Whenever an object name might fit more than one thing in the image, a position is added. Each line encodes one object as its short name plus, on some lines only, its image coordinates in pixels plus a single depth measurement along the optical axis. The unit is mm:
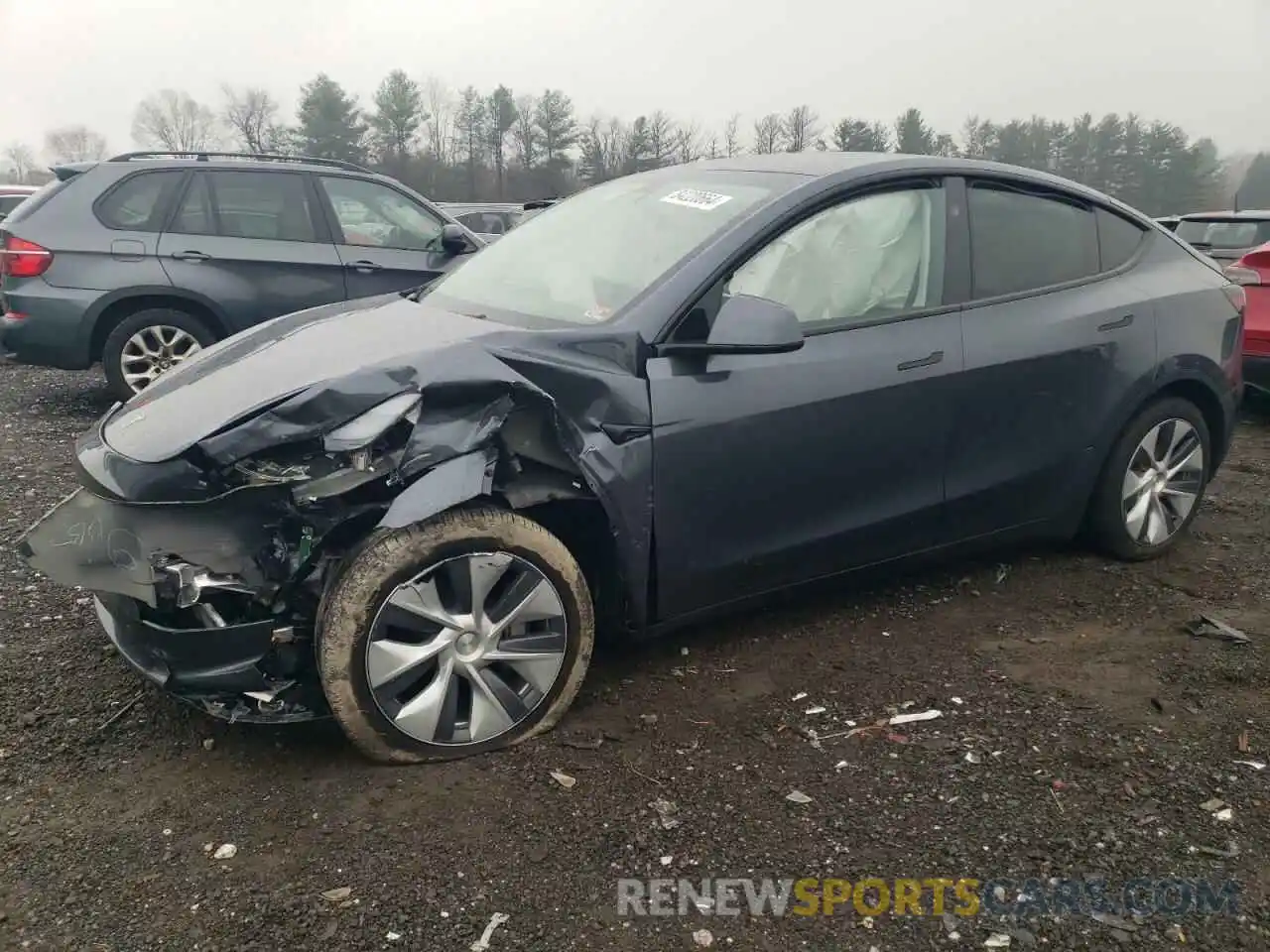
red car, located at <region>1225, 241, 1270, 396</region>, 6605
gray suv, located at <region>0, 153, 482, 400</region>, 6383
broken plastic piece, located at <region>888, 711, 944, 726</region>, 2977
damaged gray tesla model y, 2559
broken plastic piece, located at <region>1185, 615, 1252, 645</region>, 3547
